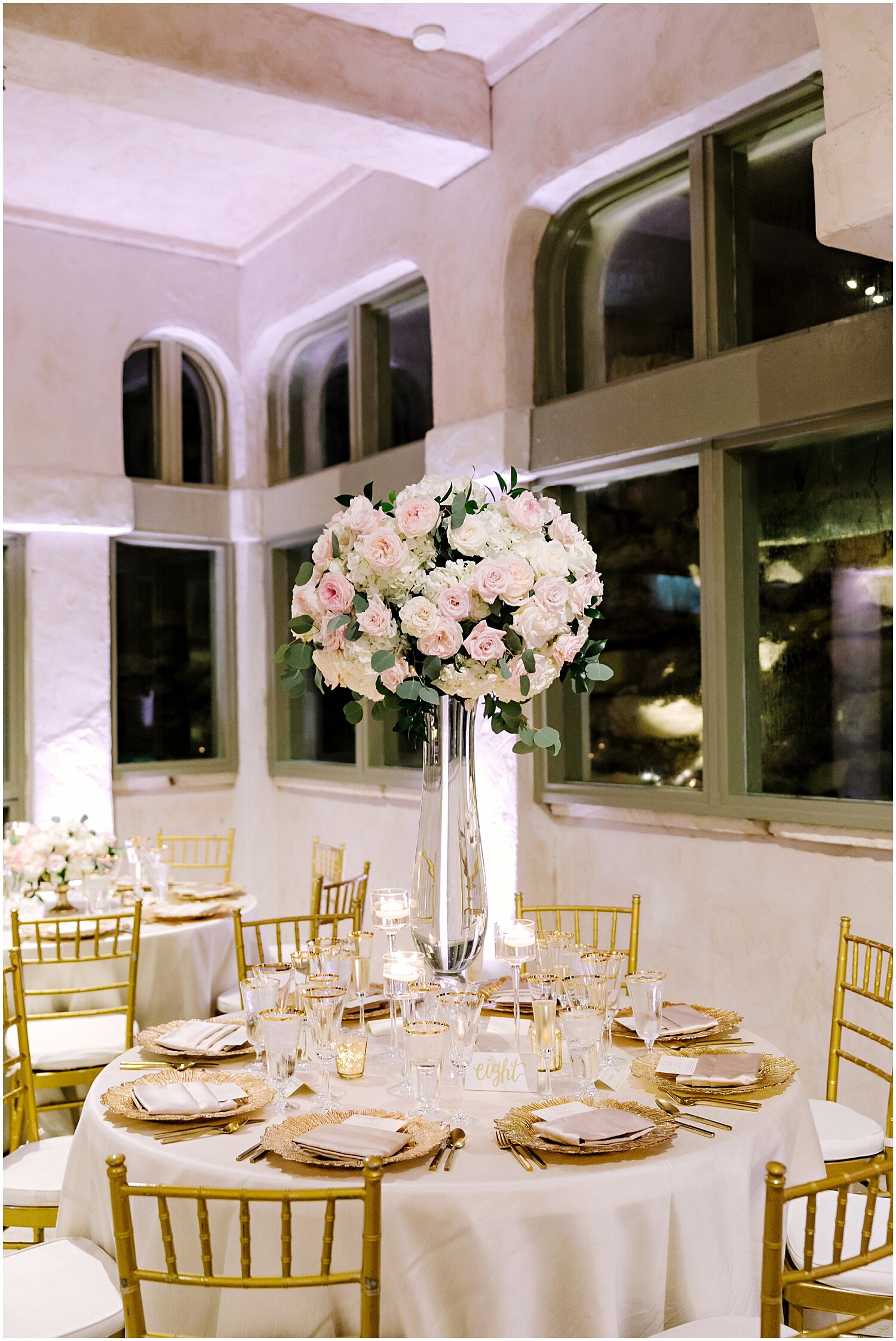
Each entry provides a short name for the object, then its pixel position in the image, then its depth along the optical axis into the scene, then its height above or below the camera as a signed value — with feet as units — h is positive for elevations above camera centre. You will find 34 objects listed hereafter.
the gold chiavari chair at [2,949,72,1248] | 8.22 -3.36
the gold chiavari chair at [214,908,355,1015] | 10.36 -3.26
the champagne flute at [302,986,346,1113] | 6.75 -1.80
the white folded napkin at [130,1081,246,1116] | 6.71 -2.28
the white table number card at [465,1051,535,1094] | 7.32 -2.41
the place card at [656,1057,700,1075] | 7.30 -2.32
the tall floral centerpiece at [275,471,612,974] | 7.64 +0.52
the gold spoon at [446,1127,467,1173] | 6.23 -2.35
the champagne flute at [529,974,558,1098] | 6.96 -1.91
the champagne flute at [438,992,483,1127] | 6.59 -1.83
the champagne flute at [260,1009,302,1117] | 6.50 -1.88
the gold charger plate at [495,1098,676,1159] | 6.02 -2.32
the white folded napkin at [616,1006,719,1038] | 8.17 -2.30
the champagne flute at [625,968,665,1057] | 7.43 -1.93
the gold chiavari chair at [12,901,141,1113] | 11.31 -2.99
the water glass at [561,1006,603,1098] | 6.61 -1.91
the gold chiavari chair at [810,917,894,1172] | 8.66 -3.32
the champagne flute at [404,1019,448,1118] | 6.29 -1.89
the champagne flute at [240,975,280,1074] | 6.95 -1.74
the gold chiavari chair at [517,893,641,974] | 10.73 -2.04
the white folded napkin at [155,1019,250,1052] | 7.91 -2.29
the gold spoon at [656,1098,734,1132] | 6.47 -2.37
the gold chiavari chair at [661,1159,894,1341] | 4.60 -3.19
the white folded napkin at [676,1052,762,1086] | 7.07 -2.30
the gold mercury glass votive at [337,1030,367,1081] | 7.51 -2.27
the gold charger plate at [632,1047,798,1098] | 7.01 -2.35
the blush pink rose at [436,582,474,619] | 7.56 +0.67
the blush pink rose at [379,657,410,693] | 7.79 +0.20
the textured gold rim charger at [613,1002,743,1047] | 8.11 -2.35
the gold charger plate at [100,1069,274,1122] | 6.66 -2.32
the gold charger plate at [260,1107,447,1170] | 5.93 -2.31
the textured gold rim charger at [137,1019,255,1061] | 7.84 -2.30
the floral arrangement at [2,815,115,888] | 13.75 -1.69
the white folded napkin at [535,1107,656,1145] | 6.05 -2.25
